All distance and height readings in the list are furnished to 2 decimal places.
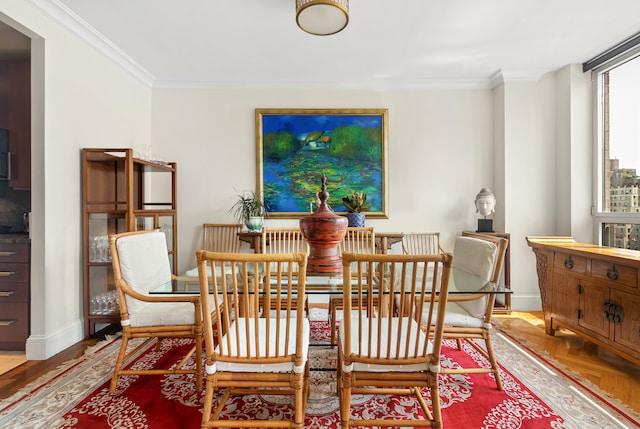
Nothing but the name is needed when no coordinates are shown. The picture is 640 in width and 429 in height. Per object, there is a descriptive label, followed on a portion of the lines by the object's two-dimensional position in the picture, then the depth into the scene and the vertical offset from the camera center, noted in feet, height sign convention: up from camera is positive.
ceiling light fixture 7.06 +4.57
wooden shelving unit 9.15 -0.22
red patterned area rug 5.60 -3.73
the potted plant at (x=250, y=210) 12.00 +0.06
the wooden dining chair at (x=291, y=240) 9.49 -1.02
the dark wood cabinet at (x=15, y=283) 8.14 -1.86
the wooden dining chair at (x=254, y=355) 4.38 -2.18
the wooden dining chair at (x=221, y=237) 12.87 -1.05
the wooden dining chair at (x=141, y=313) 6.32 -2.11
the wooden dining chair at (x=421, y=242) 12.82 -1.24
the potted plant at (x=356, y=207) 11.82 +0.18
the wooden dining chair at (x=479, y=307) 6.42 -2.06
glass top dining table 5.94 -1.50
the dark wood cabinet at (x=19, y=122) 8.87 +2.53
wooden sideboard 7.13 -2.07
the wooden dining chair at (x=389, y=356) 4.39 -2.21
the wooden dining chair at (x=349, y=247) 8.11 -1.21
